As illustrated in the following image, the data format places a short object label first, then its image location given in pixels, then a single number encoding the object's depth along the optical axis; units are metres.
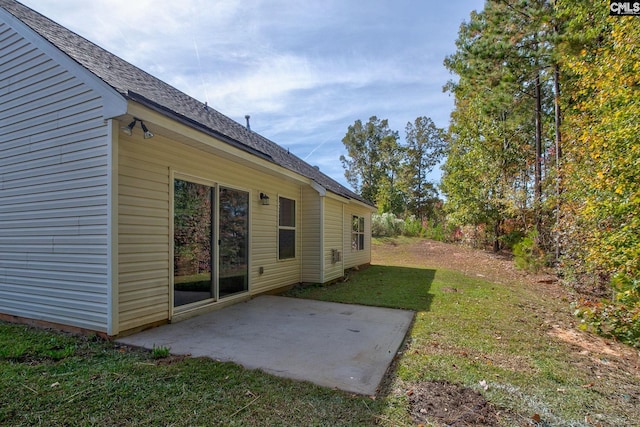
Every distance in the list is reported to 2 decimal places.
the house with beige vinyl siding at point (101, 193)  3.66
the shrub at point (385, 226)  19.86
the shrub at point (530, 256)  10.31
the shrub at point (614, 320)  4.14
